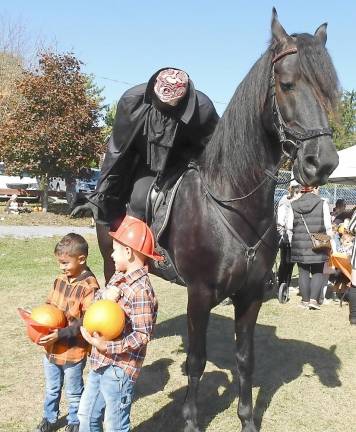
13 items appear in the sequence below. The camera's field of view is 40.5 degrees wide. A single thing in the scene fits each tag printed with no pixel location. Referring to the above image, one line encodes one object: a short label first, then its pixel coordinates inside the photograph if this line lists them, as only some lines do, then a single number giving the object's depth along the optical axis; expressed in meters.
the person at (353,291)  6.75
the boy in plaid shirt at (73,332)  3.17
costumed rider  3.52
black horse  2.79
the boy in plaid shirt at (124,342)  2.62
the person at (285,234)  8.16
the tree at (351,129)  31.21
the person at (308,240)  7.78
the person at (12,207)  17.97
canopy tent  10.85
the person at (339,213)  11.09
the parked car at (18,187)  21.28
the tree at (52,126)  16.86
